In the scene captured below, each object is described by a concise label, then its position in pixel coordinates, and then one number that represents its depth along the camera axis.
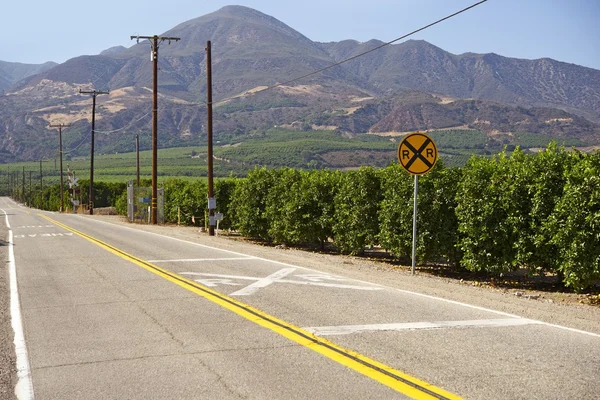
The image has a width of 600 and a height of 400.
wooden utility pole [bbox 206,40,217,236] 29.09
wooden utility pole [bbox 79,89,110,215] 65.12
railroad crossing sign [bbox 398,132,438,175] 14.35
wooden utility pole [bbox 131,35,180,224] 40.25
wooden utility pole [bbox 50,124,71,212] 90.37
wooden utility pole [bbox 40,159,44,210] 125.64
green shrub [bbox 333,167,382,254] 18.59
